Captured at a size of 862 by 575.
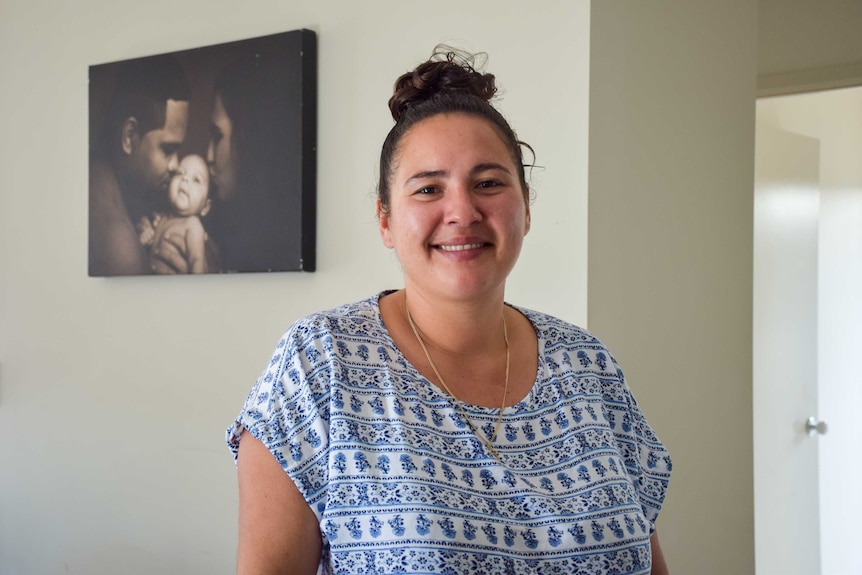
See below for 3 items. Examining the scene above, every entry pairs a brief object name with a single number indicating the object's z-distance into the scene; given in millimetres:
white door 3205
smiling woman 1081
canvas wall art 2234
